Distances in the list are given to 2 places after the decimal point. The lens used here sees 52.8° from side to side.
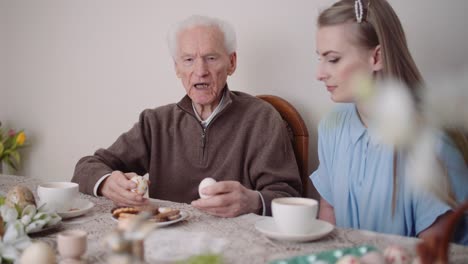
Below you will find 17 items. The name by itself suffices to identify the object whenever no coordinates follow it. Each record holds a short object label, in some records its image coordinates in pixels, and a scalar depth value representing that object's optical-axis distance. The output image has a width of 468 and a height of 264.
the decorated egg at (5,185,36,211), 1.05
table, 0.88
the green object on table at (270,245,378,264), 0.77
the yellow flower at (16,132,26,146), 3.17
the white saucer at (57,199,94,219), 1.15
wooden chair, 1.87
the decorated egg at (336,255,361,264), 0.67
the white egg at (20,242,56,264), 0.73
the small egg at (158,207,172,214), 1.11
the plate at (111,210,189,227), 1.06
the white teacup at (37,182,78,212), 1.16
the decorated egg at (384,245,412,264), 0.72
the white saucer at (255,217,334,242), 0.93
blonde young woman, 1.18
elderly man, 1.76
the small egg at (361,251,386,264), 0.70
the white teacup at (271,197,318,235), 0.94
